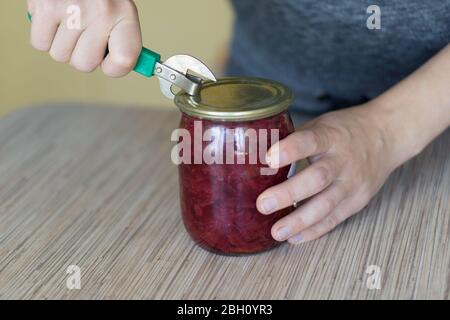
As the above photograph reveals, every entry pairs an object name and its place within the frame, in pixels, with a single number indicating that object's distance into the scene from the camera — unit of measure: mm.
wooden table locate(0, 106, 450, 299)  736
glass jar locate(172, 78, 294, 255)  724
